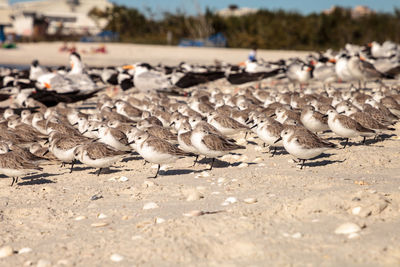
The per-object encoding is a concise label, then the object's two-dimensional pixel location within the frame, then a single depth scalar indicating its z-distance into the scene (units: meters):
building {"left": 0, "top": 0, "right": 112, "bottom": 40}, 76.44
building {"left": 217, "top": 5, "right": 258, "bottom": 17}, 129.75
